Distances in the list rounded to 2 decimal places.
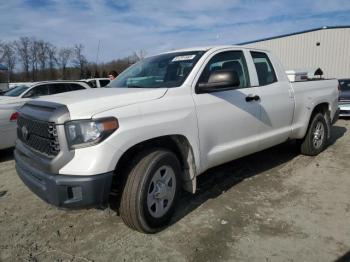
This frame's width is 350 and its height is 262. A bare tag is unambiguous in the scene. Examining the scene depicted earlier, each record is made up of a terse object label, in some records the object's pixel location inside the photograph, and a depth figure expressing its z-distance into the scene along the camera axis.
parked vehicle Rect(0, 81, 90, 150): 6.77
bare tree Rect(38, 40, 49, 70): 63.19
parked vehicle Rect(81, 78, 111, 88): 14.15
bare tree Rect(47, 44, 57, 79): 61.85
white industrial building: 25.44
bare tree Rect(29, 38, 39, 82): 63.44
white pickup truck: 3.01
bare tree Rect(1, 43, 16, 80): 59.34
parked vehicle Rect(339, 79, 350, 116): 11.81
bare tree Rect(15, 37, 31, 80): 63.47
